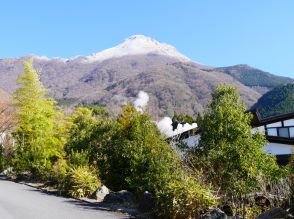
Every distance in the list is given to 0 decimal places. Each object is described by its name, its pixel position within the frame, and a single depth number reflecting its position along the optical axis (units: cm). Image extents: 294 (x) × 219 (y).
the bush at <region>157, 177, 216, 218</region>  1202
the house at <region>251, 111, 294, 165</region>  3154
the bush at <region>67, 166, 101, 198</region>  1972
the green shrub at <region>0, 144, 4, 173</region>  3891
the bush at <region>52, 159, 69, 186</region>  2188
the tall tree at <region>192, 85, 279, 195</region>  1406
